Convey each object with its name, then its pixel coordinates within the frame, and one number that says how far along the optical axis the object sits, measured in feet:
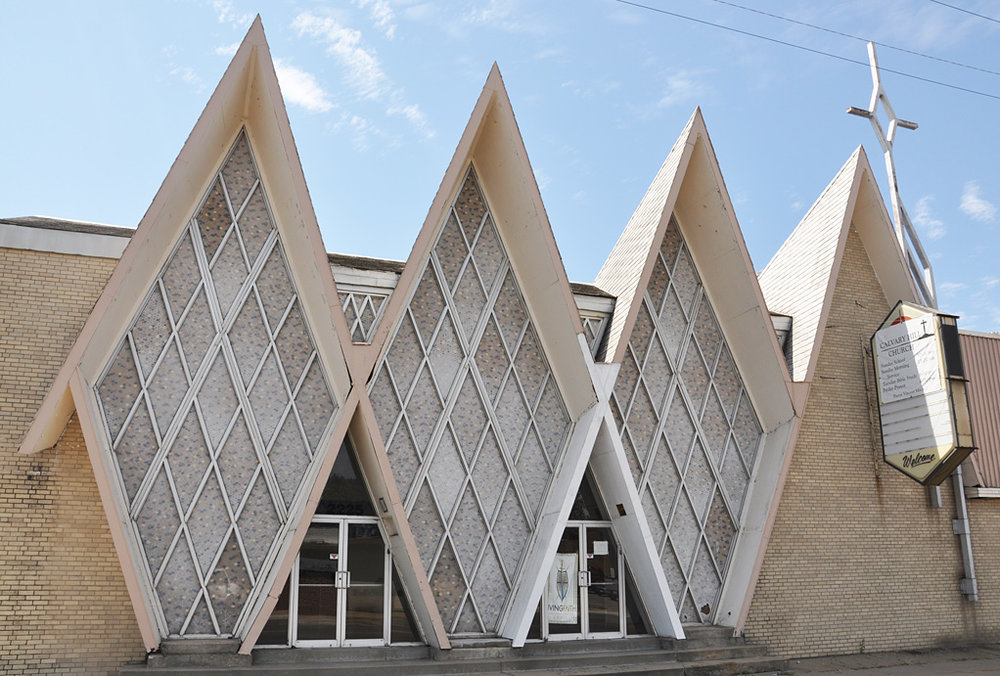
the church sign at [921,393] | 48.03
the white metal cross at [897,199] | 64.44
